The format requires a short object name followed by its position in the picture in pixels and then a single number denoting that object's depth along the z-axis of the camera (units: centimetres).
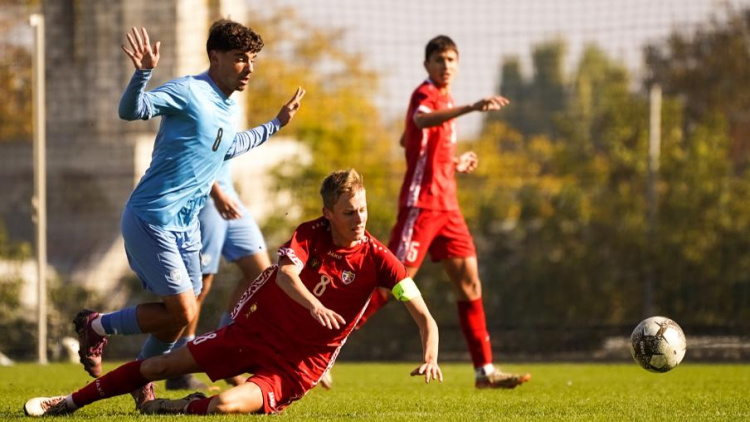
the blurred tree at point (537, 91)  4478
